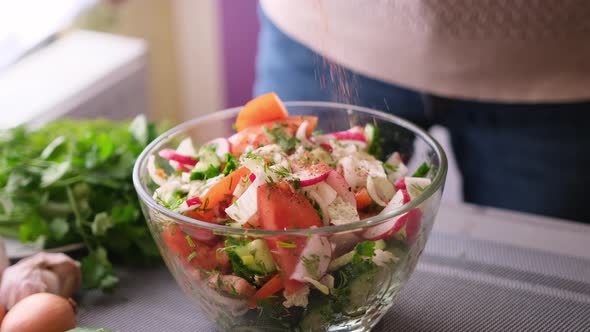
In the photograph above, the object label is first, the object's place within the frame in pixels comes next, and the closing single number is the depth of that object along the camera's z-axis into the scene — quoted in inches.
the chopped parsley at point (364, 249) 26.5
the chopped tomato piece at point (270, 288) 26.6
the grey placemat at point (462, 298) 33.2
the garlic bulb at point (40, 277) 32.6
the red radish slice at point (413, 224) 27.8
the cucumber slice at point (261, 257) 25.9
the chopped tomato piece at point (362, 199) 29.5
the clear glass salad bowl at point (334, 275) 26.2
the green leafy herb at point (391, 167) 33.8
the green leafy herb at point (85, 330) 28.1
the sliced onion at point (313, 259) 25.9
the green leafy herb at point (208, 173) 30.9
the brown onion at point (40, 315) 29.4
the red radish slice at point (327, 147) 32.9
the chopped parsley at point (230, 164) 30.0
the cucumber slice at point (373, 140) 35.4
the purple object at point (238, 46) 93.4
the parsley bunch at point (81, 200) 37.0
